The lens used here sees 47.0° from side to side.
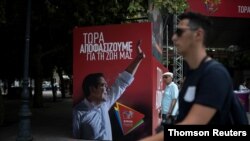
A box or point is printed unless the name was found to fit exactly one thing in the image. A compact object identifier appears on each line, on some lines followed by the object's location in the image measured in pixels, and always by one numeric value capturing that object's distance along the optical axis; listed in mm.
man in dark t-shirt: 1694
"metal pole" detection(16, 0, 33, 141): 7252
